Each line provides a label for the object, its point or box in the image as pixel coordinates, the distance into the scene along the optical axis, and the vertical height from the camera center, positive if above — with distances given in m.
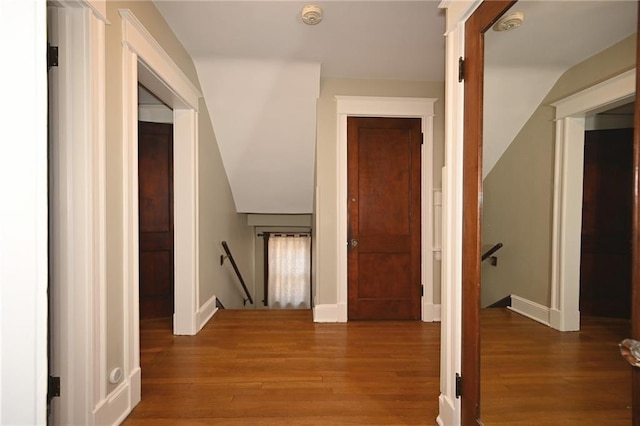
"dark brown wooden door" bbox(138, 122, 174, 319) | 3.38 -0.09
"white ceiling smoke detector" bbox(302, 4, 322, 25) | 2.04 +1.34
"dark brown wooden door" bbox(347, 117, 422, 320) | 3.29 -0.08
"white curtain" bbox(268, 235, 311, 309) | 6.31 -1.30
